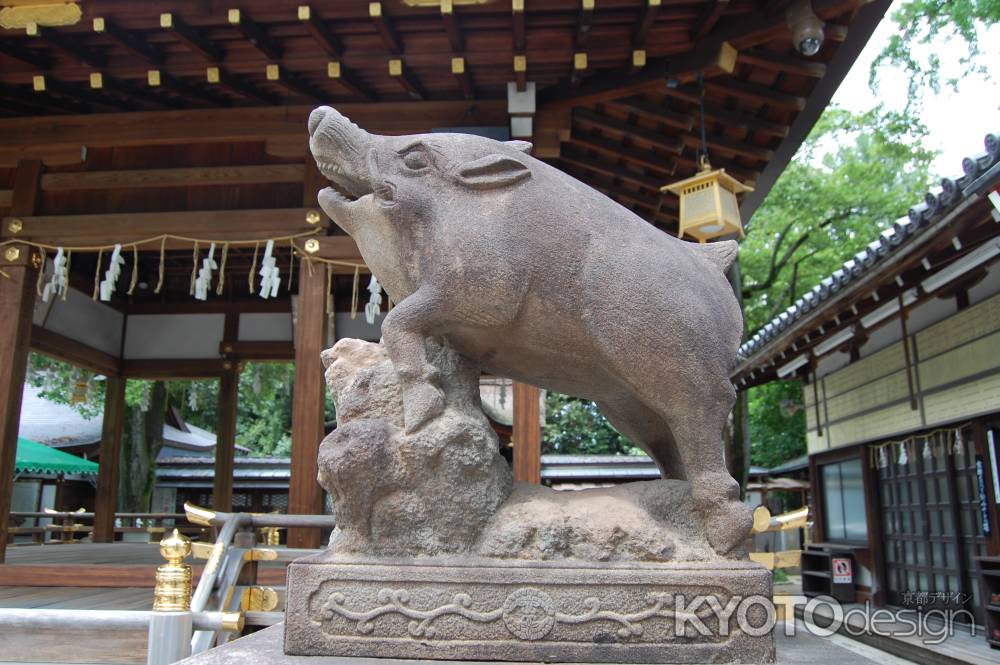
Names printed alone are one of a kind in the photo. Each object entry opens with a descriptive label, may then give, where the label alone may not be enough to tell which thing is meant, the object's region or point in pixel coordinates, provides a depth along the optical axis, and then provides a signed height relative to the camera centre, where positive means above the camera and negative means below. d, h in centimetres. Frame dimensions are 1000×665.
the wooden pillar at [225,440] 986 +50
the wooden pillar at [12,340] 605 +114
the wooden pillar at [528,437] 584 +32
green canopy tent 1296 +29
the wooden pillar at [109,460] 1002 +23
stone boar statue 217 +58
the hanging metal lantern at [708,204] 558 +209
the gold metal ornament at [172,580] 278 -39
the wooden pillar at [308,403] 570 +58
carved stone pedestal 201 -37
